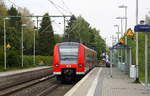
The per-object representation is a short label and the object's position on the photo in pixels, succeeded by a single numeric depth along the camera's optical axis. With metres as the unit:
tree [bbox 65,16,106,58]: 121.41
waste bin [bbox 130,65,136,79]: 28.59
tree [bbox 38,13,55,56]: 110.00
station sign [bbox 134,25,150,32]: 19.12
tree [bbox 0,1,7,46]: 94.71
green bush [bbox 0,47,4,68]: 57.53
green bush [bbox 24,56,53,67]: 73.08
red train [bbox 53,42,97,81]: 31.58
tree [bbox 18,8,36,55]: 117.88
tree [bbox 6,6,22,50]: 73.68
